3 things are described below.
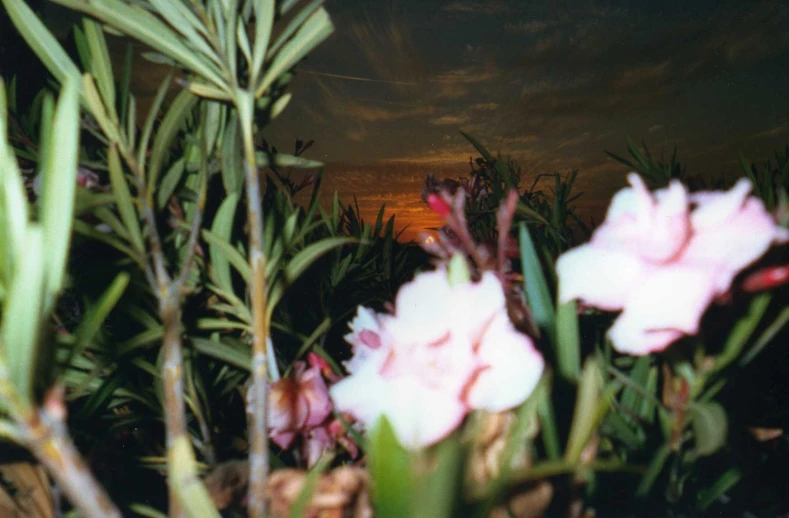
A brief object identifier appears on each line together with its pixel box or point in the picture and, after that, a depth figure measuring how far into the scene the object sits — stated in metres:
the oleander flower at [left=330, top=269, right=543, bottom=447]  0.23
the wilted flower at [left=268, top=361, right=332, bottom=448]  0.36
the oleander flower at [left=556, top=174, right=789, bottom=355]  0.22
